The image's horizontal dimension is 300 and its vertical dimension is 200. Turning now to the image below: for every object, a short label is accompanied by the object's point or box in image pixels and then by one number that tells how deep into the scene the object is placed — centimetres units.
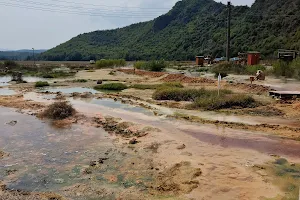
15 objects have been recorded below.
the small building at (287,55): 2125
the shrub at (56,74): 2915
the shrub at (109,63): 3802
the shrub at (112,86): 1957
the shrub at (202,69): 2585
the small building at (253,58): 2475
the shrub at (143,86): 1874
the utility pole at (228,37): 2608
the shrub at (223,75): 2080
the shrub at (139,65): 3136
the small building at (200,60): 3184
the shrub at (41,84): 2146
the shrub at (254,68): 2139
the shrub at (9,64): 3940
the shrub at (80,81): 2417
